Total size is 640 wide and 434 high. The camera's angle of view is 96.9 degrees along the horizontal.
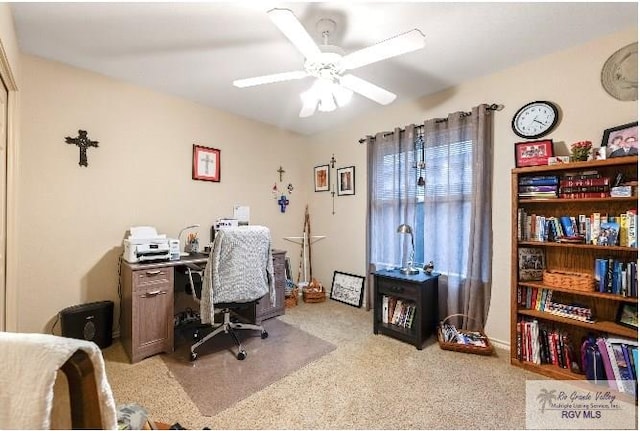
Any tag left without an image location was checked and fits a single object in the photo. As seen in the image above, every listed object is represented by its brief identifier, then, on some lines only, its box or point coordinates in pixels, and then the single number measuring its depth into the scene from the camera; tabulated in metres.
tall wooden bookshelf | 1.83
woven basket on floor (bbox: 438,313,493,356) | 2.28
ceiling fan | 1.38
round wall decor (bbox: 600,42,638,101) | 1.85
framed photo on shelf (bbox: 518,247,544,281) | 2.17
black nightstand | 2.47
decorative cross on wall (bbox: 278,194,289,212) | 3.92
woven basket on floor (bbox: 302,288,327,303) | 3.65
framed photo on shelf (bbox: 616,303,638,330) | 1.78
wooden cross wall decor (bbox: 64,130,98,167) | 2.42
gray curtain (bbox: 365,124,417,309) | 2.95
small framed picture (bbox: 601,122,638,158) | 1.75
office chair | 2.17
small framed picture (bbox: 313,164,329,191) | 3.94
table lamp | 2.74
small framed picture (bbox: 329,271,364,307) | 3.50
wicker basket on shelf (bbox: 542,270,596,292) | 1.91
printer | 2.29
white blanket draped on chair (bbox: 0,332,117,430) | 0.55
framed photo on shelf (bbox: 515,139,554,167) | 2.12
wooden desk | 2.17
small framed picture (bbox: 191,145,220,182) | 3.13
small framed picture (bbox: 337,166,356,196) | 3.60
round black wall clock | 2.18
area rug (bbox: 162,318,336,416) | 1.82
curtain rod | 2.43
